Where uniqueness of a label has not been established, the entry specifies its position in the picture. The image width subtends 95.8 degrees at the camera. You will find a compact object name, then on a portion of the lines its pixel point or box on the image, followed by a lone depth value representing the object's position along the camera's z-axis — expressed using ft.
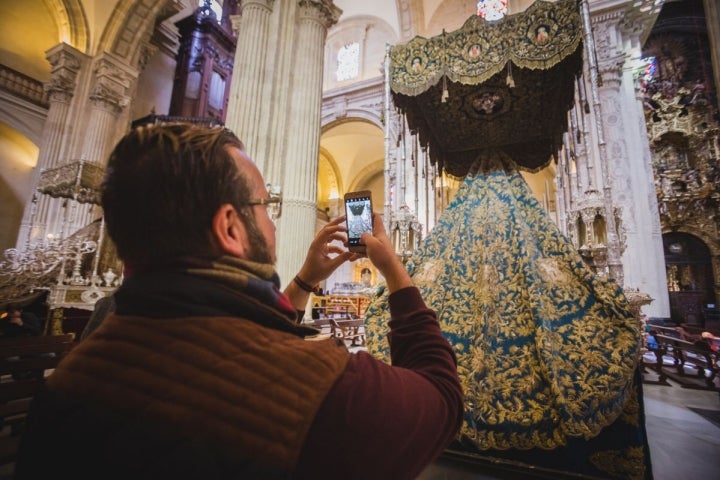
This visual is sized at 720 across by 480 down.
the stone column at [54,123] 28.81
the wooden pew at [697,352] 12.82
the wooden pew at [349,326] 20.38
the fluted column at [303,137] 18.28
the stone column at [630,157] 26.00
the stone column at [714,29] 21.79
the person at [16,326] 12.59
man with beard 1.43
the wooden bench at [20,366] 6.50
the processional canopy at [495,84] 10.43
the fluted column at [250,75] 18.58
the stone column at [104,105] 31.22
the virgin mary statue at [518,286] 5.96
